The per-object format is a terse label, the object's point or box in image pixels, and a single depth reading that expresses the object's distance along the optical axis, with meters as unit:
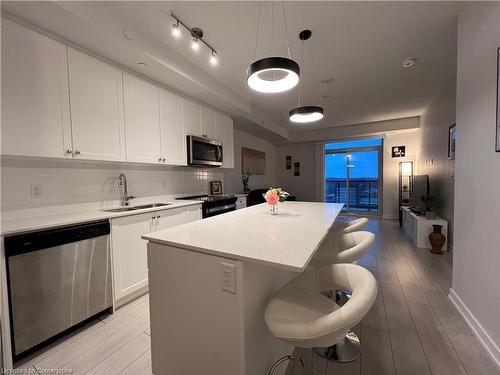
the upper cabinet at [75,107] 1.62
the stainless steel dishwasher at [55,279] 1.44
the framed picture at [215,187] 4.21
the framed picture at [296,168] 7.50
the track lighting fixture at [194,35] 2.01
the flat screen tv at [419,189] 4.18
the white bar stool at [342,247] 1.47
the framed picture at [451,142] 3.27
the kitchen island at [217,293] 1.04
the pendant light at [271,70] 1.39
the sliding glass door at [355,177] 6.64
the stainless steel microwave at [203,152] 3.24
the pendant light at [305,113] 2.18
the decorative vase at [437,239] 3.36
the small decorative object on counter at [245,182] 5.62
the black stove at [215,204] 3.21
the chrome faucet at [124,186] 2.62
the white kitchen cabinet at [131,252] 2.04
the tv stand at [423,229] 3.53
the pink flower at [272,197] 2.12
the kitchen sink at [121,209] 2.36
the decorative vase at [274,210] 2.21
